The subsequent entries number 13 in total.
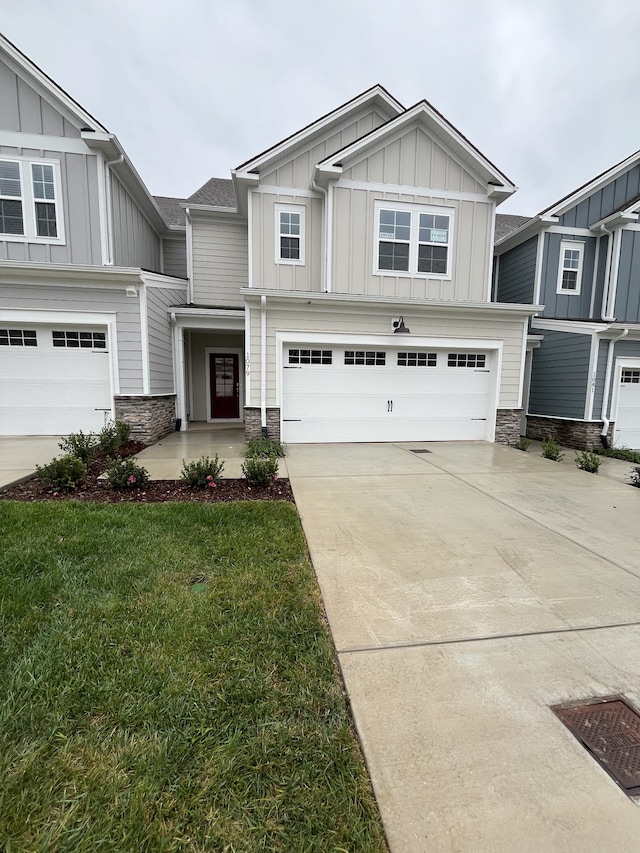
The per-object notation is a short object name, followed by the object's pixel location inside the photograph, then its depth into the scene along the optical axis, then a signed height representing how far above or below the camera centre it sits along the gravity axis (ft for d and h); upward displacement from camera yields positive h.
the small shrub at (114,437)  24.54 -4.11
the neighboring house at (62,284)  27.30 +5.72
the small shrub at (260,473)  17.90 -4.37
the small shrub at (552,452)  27.02 -4.87
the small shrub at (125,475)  17.12 -4.40
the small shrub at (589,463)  23.99 -5.04
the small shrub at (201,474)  17.52 -4.40
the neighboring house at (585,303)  33.47 +7.16
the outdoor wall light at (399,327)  28.43 +3.35
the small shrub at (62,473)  17.04 -4.33
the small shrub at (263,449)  24.53 -4.67
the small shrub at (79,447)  20.24 -3.87
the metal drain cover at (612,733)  5.49 -5.23
